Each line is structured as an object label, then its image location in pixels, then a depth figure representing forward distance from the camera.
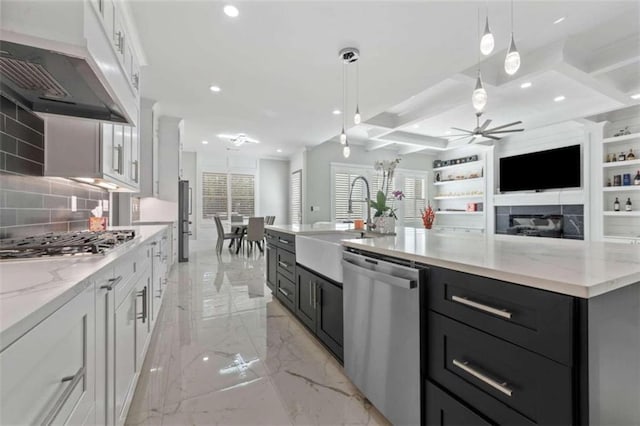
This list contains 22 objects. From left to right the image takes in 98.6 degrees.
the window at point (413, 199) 8.53
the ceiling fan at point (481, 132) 4.32
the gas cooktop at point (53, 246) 1.09
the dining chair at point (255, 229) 6.41
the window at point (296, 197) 7.77
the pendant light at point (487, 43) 1.62
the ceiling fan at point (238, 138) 6.06
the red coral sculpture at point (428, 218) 3.74
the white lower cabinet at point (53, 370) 0.50
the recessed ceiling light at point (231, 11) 2.25
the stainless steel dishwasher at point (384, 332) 1.18
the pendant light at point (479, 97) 2.12
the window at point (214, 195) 7.95
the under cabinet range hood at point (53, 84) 1.12
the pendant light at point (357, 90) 2.93
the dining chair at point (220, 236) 6.55
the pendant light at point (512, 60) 1.70
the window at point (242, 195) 8.30
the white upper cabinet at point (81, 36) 0.94
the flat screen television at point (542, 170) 5.29
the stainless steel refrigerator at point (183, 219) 5.43
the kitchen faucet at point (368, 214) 2.35
